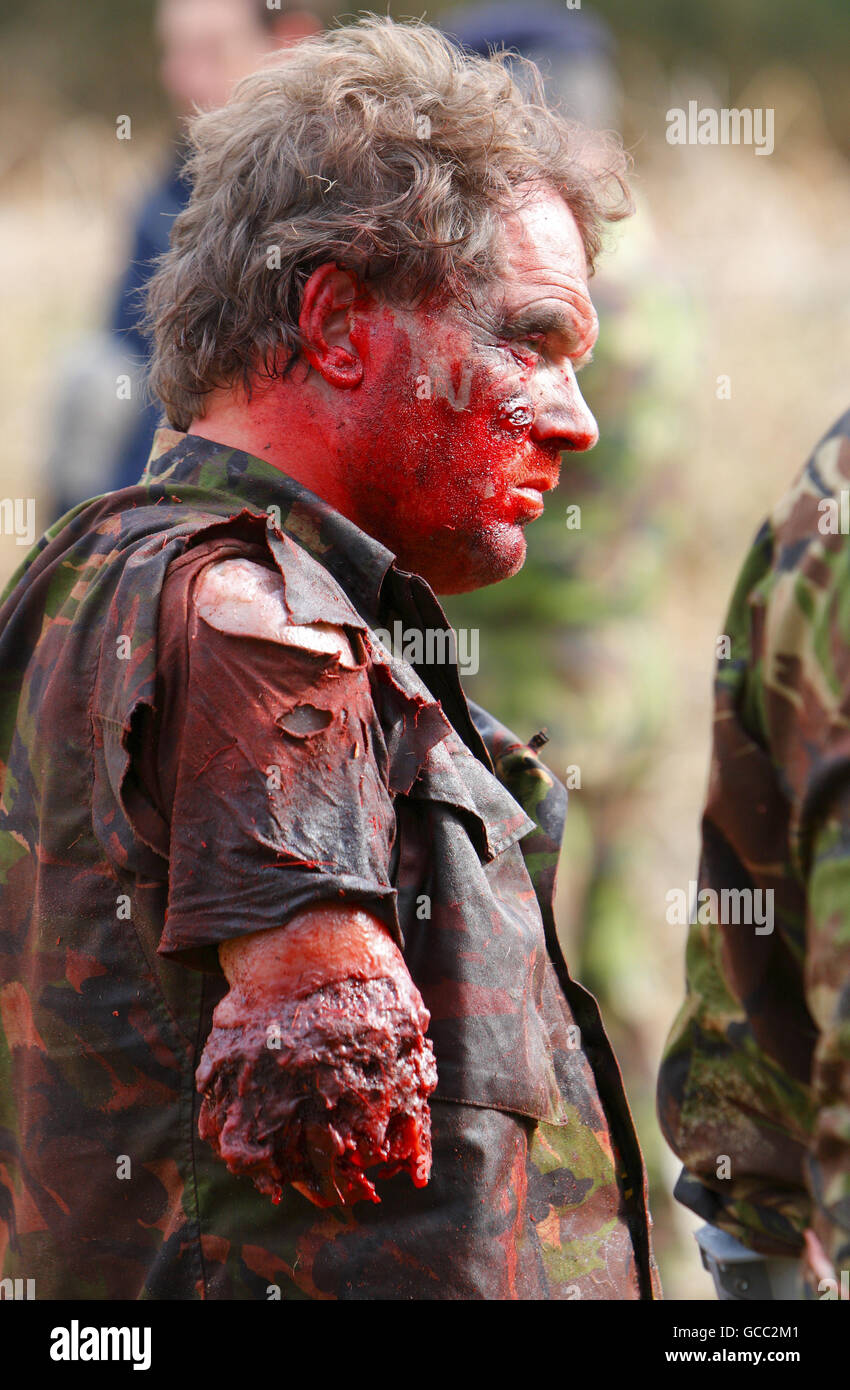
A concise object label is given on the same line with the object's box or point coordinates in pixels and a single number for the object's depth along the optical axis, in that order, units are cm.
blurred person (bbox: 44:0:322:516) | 515
